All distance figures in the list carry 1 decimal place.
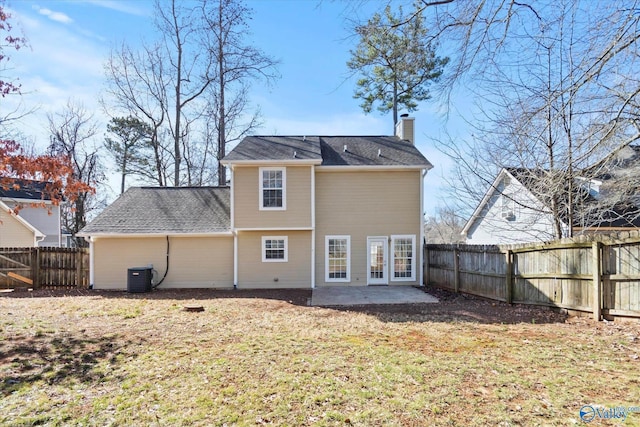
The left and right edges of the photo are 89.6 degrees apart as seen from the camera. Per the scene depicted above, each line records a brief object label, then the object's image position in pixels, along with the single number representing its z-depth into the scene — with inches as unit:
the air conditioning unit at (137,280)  459.2
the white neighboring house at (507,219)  402.9
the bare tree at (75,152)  939.3
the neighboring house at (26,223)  654.5
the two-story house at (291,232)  471.5
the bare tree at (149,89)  764.6
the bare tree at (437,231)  1476.4
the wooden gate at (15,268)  488.1
